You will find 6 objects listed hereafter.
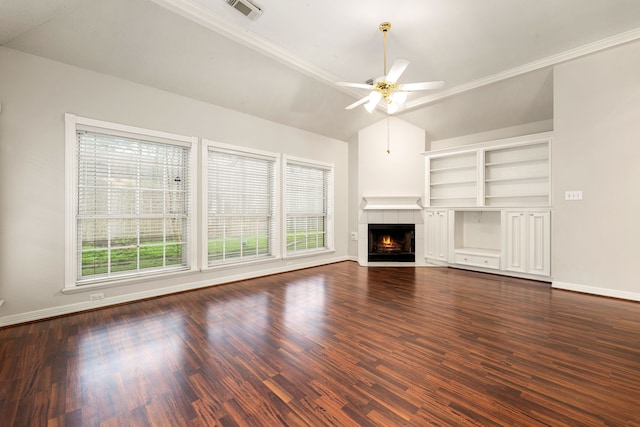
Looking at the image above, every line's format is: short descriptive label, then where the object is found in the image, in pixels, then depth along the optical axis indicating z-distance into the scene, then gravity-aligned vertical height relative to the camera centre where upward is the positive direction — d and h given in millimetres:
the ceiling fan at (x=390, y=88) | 2939 +1437
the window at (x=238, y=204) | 4160 +150
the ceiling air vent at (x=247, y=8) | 2768 +2189
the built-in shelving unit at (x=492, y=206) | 4359 +146
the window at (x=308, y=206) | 5328 +154
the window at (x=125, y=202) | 3057 +130
